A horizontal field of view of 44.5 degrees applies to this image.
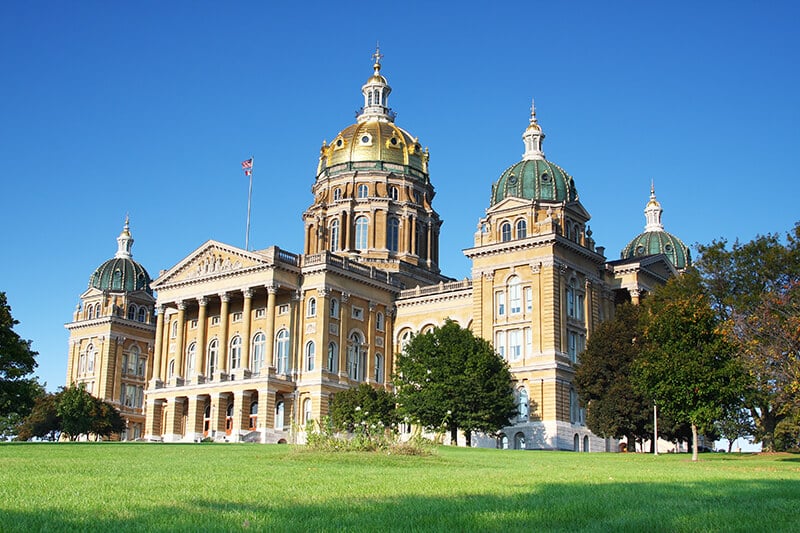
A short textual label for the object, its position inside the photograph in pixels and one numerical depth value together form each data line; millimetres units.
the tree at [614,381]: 62281
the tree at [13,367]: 53594
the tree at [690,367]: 48500
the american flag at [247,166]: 86875
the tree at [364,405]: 72000
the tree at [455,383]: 63750
